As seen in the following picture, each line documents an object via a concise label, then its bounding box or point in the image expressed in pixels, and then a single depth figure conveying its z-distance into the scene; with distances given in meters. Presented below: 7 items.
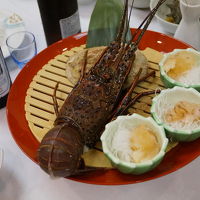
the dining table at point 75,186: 1.01
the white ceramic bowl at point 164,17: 1.43
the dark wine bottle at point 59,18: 1.30
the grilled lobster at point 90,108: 0.92
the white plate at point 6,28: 1.50
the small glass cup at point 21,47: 1.39
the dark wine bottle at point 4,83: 1.15
